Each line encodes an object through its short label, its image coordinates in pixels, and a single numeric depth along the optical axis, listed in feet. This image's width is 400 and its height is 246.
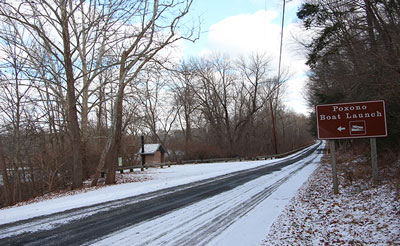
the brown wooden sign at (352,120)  29.22
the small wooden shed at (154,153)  146.40
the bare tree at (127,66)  53.78
